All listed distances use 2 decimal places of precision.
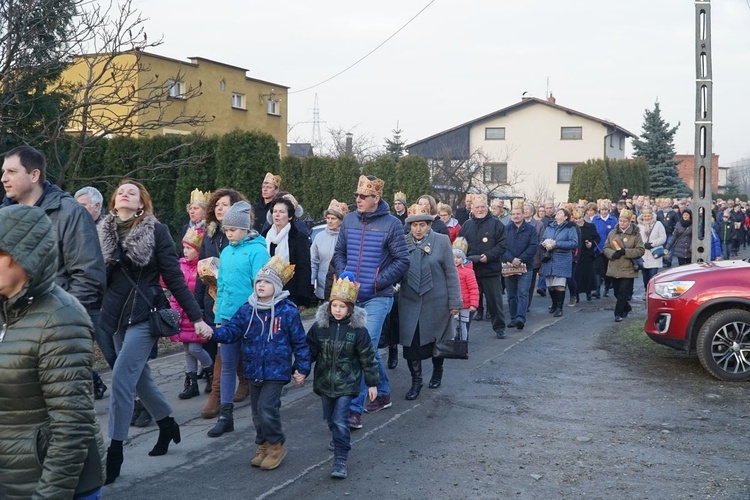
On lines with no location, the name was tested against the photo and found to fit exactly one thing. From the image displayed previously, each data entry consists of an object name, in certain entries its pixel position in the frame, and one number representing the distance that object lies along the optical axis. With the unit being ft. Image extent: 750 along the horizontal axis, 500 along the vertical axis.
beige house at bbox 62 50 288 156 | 94.22
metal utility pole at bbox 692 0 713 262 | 41.86
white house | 203.00
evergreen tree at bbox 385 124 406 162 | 173.88
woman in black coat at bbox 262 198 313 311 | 29.71
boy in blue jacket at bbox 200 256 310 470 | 20.93
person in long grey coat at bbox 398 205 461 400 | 29.30
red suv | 32.32
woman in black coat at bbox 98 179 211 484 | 19.99
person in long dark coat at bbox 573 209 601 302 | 57.52
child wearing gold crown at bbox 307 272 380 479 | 21.30
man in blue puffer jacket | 25.91
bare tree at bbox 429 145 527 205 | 114.93
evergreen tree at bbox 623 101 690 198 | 197.77
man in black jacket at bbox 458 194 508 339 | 42.70
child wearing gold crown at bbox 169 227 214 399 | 27.86
